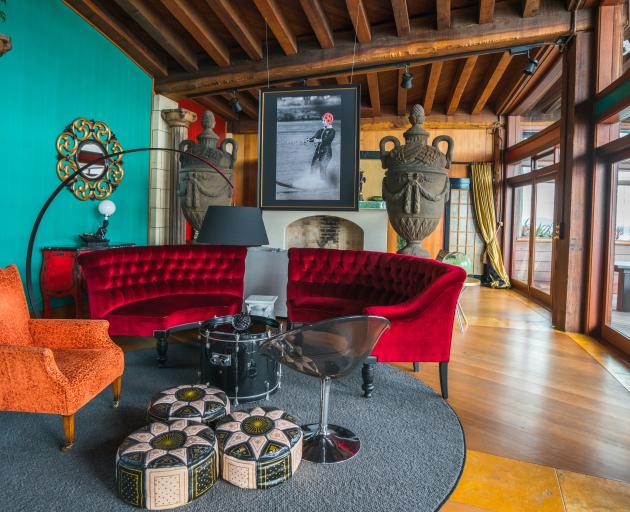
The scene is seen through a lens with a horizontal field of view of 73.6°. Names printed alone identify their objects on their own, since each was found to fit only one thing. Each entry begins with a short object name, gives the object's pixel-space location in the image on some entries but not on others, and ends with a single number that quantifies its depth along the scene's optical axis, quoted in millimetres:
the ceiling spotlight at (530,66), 4695
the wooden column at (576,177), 4207
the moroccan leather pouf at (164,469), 1544
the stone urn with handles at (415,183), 3971
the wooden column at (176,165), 6176
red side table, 4184
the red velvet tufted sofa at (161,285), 3117
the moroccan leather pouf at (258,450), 1685
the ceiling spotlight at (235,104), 6137
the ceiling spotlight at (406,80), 4971
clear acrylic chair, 1685
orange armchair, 1892
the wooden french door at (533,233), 6141
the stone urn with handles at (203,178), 5215
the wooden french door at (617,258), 3875
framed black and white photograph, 4625
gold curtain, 7621
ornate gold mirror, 4492
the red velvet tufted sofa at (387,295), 2613
